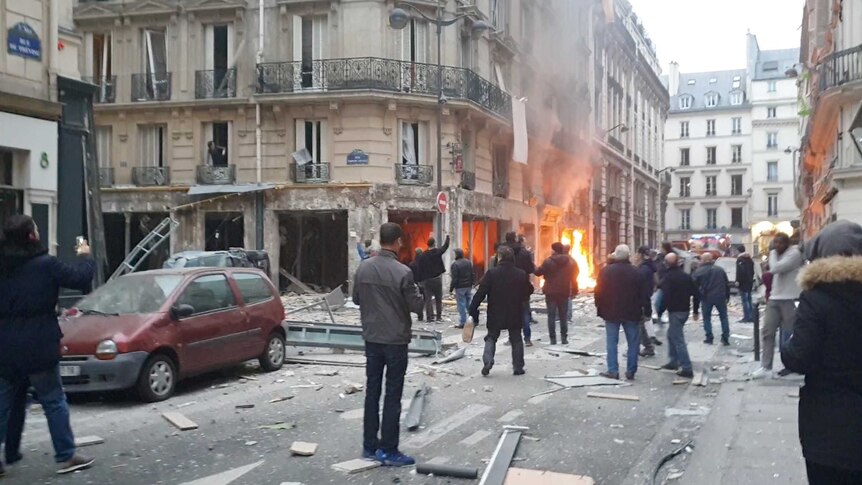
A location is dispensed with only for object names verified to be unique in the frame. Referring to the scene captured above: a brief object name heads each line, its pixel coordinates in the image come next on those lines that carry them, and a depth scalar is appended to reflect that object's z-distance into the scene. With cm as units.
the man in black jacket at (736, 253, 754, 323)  1692
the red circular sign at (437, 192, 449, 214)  2081
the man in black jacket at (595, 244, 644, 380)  974
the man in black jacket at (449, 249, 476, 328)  1634
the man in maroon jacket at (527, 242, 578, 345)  1364
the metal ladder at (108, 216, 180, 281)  1905
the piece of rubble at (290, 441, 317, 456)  626
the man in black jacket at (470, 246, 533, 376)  1012
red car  803
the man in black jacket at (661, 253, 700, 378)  1013
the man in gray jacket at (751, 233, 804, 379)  902
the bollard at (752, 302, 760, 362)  1075
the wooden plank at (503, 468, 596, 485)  542
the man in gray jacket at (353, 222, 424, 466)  597
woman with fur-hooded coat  301
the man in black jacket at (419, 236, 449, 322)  1653
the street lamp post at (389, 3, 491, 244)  1975
